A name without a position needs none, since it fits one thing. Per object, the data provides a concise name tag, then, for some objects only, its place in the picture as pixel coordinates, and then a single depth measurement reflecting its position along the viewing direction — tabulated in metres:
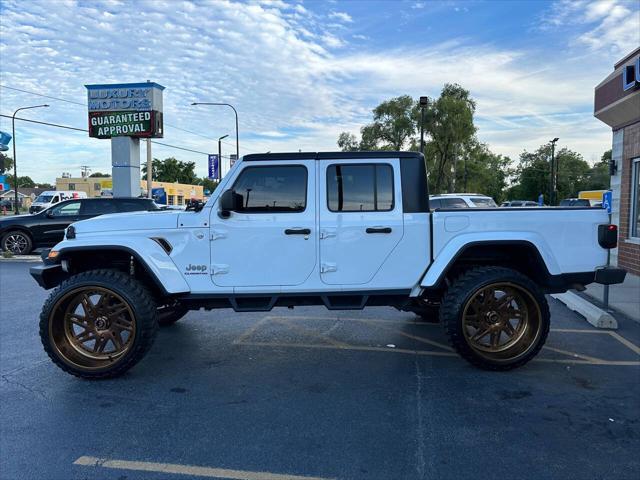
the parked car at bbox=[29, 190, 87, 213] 41.50
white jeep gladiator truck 4.68
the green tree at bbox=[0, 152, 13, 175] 16.08
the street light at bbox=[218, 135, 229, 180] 39.70
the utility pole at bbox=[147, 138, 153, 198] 33.37
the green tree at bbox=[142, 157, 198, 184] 97.69
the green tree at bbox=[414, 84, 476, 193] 44.75
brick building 10.34
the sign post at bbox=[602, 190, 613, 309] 10.06
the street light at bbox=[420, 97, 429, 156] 25.42
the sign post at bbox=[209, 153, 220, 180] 41.72
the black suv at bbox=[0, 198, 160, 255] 13.98
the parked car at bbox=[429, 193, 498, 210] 16.08
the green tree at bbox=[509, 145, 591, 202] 74.12
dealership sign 25.31
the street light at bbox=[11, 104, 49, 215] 34.44
